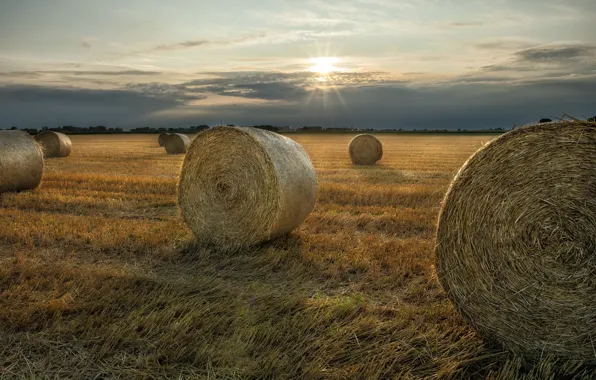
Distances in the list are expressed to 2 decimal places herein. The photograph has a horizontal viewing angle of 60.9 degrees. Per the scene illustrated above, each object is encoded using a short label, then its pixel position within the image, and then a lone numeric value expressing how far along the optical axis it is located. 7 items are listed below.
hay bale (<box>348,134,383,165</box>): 23.30
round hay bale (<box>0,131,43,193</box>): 12.63
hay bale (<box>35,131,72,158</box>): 25.89
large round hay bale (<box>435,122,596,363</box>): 4.57
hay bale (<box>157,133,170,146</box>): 38.40
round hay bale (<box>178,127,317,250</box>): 7.92
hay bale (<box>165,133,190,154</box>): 31.00
